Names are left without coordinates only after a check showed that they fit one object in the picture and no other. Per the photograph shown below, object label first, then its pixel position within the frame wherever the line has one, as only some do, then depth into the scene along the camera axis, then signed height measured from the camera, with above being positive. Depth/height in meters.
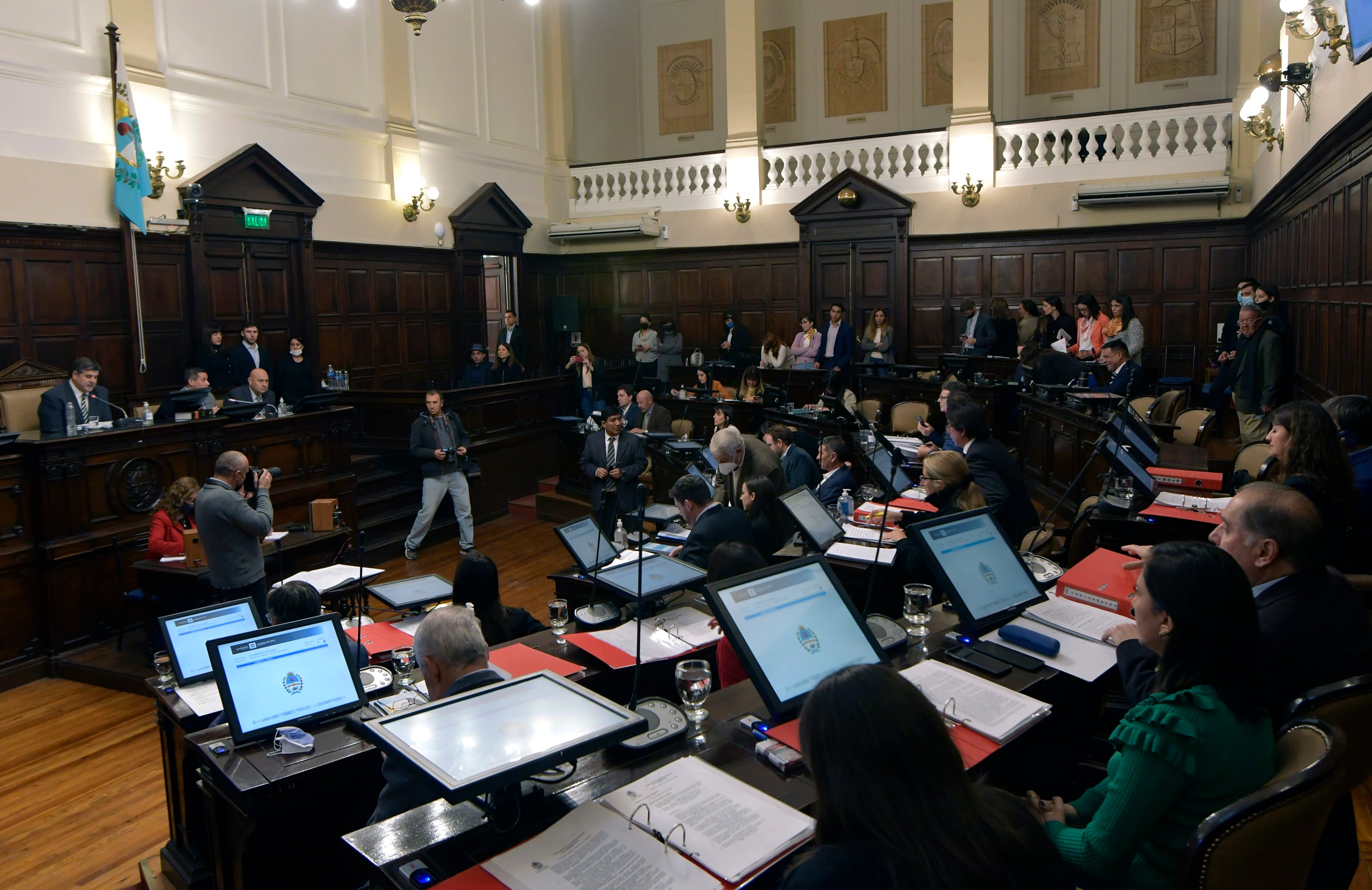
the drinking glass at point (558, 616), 3.37 -0.95
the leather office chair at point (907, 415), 8.73 -0.74
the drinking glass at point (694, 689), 2.35 -0.85
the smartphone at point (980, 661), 2.57 -0.90
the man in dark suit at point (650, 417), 9.09 -0.71
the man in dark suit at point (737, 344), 12.38 -0.05
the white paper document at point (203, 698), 3.06 -1.12
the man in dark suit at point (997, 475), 4.43 -0.67
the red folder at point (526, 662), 2.86 -0.96
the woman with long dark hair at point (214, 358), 8.81 -0.01
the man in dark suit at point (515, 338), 12.16 +0.13
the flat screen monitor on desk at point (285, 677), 2.65 -0.92
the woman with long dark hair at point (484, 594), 3.69 -0.95
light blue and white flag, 8.09 +1.76
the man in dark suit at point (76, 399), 6.52 -0.27
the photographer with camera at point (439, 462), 8.66 -1.02
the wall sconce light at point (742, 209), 12.69 +1.74
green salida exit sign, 9.38 +1.35
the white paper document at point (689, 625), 3.22 -0.98
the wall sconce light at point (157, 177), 8.51 +1.62
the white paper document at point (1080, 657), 2.58 -0.91
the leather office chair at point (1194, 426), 7.01 -0.74
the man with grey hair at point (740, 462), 5.34 -0.70
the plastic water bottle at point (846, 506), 5.00 -0.89
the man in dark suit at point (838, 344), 10.95 -0.07
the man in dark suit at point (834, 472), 5.36 -0.77
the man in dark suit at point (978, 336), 10.55 -0.03
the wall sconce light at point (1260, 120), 7.48 +1.62
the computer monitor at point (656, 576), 3.31 -0.84
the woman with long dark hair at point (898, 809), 1.36 -0.69
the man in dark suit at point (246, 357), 9.04 -0.01
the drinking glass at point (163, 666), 3.34 -1.09
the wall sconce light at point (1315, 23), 4.93 +1.65
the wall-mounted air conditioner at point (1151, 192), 10.06 +1.46
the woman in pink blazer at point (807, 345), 11.13 -0.08
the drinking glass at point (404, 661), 3.20 -1.06
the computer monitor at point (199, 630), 3.19 -0.94
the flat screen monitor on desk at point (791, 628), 2.21 -0.70
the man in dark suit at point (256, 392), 8.04 -0.31
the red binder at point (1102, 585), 3.03 -0.83
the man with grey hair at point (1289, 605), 2.22 -0.68
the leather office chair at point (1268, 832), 1.62 -0.87
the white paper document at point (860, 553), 4.11 -0.95
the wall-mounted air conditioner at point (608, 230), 13.22 +1.61
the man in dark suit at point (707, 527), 4.23 -0.84
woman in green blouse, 1.81 -0.79
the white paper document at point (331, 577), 4.61 -1.12
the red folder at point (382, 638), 3.51 -1.07
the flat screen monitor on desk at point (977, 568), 2.81 -0.72
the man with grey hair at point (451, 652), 2.56 -0.81
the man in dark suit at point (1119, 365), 7.47 -0.29
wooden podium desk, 6.04 -0.92
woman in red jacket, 5.89 -1.00
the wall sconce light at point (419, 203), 11.33 +1.76
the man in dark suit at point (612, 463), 8.33 -1.05
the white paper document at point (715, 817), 1.73 -0.92
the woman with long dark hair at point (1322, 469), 3.49 -0.55
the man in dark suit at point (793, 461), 5.88 -0.75
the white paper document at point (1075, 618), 2.86 -0.89
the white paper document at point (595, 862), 1.64 -0.91
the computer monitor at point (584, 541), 4.12 -0.85
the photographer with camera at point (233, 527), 4.93 -0.89
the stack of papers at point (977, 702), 2.24 -0.91
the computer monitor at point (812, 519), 4.02 -0.78
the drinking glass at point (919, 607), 2.95 -0.85
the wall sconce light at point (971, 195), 11.27 +1.64
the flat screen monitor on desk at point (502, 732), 1.64 -0.72
